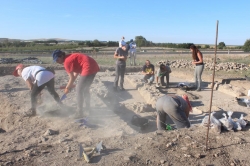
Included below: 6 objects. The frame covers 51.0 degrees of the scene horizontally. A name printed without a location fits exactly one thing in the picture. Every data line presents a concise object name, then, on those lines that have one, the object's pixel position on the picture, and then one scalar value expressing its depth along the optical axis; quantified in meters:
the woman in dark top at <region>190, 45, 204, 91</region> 7.95
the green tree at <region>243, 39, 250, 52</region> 33.91
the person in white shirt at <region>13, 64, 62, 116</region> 5.48
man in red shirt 5.17
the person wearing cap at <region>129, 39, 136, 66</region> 15.13
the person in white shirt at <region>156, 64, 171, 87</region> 9.04
